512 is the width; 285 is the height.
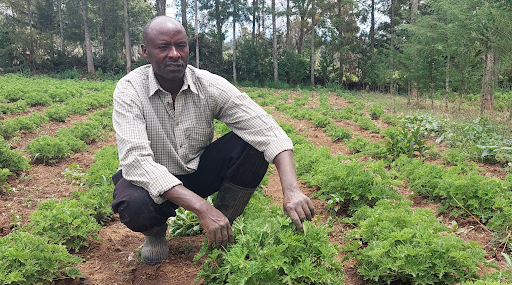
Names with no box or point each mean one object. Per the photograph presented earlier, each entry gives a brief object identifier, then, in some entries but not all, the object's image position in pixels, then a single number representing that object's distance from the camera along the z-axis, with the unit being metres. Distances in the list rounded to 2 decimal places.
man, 2.58
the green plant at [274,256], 2.22
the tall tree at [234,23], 26.78
